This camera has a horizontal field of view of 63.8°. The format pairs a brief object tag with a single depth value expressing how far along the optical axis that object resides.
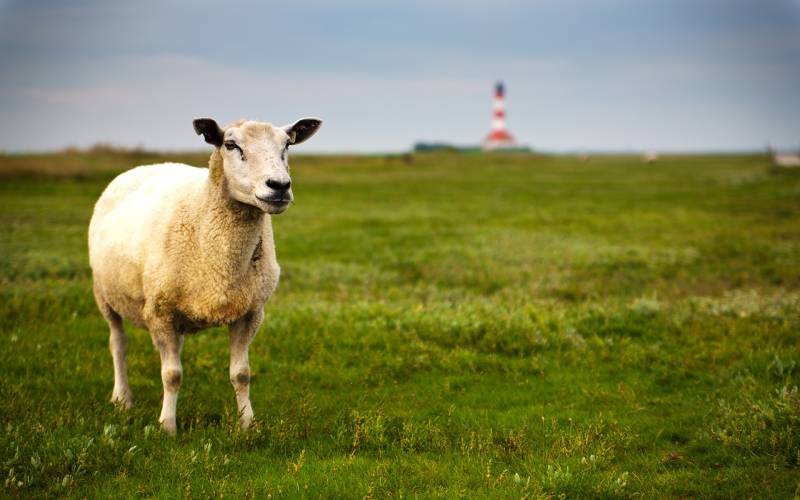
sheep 6.77
